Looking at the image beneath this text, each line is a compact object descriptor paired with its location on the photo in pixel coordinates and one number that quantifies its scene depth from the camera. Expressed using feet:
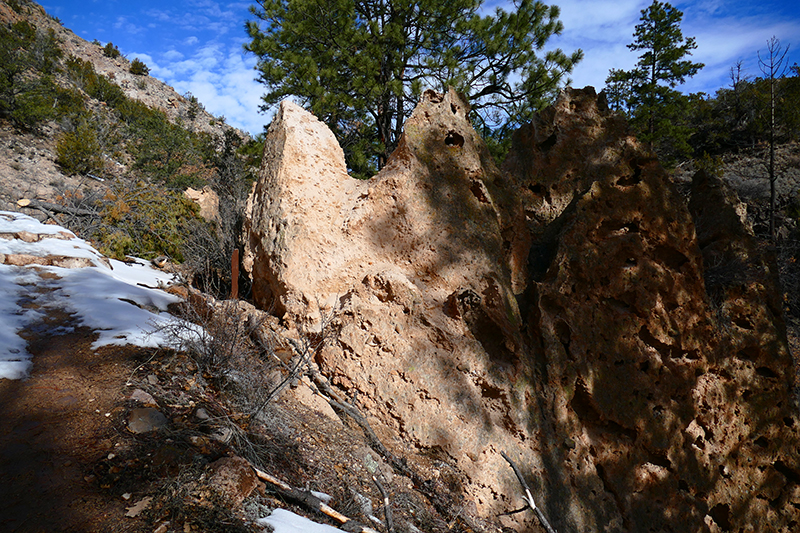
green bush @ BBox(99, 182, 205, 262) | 25.18
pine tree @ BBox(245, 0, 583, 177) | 32.30
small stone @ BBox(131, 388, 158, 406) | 8.68
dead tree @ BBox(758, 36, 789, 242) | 38.82
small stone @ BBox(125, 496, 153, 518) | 6.10
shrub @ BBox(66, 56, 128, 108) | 76.63
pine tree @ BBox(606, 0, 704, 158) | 54.44
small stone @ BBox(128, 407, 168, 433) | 7.88
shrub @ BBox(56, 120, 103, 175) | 46.37
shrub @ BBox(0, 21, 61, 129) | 50.60
